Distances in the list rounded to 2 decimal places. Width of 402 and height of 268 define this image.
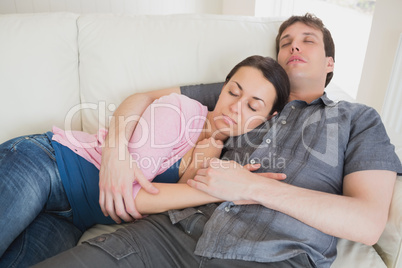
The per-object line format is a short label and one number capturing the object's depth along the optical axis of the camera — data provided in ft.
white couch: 4.62
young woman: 3.54
